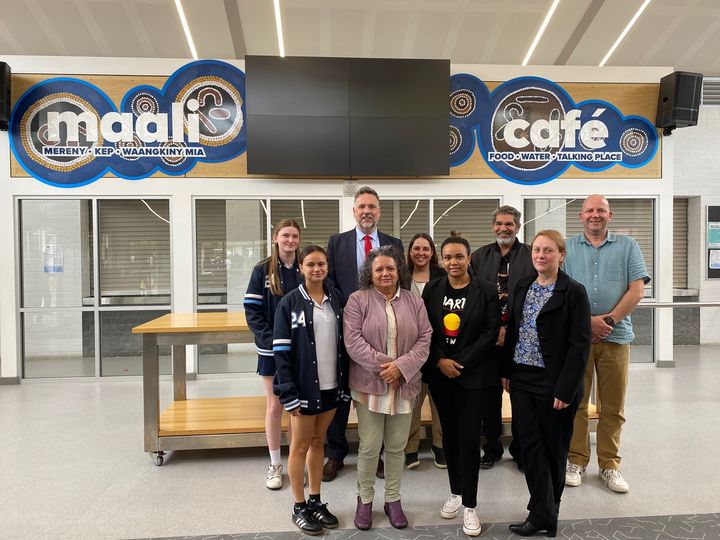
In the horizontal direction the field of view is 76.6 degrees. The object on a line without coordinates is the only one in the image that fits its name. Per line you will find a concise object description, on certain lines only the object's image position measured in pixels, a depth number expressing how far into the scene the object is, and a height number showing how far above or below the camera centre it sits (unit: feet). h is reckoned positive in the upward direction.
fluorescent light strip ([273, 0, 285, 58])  20.89 +11.28
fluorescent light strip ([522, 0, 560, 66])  21.24 +11.29
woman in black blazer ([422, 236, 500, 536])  7.68 -1.70
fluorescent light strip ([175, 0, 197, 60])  20.57 +11.19
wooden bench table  10.66 -3.92
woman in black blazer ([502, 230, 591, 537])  7.34 -1.78
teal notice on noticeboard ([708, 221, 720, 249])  24.62 +1.34
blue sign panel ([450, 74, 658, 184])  19.22 +5.55
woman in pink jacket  7.64 -1.67
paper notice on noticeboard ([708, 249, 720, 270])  24.70 +0.04
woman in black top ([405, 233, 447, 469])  10.13 -0.42
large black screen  17.57 +5.72
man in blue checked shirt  9.20 -1.01
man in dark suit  10.00 -0.06
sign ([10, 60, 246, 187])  17.99 +5.49
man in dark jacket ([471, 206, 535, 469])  9.53 -0.02
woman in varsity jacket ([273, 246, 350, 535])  7.63 -1.84
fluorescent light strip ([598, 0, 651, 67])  21.31 +11.28
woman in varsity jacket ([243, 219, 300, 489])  9.36 -0.52
